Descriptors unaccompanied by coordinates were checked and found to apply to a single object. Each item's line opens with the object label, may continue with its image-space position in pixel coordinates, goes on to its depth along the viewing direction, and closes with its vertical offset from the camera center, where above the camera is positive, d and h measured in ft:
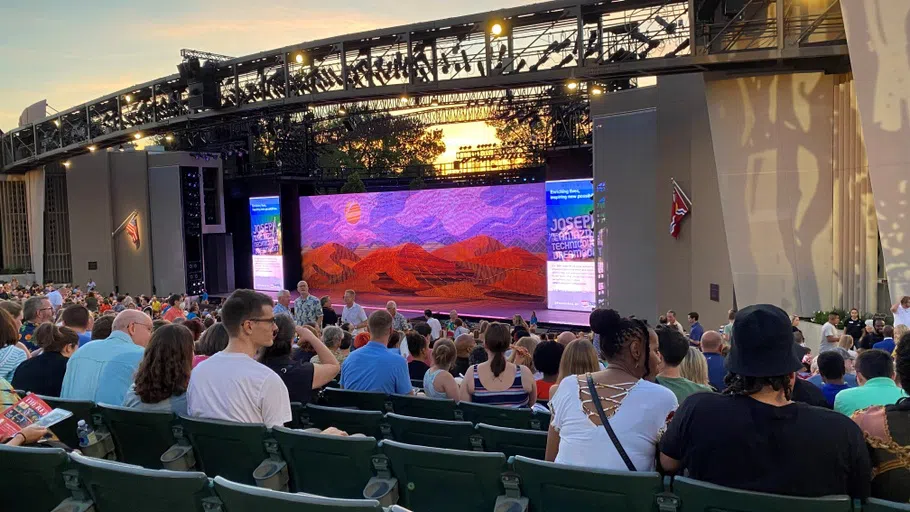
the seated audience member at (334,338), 20.42 -2.93
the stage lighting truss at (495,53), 38.83 +11.43
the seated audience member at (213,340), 15.52 -2.20
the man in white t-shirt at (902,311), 29.45 -3.84
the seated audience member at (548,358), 16.40 -2.96
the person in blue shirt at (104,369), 13.74 -2.45
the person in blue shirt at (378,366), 16.79 -3.11
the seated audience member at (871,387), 11.43 -2.74
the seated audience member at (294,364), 13.19 -2.40
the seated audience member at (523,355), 20.22 -3.59
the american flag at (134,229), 85.51 +1.88
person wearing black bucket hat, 6.98 -2.09
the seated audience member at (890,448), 7.47 -2.44
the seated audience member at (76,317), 17.69 -1.81
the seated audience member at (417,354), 20.31 -3.52
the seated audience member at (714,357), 17.08 -3.27
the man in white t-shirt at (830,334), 31.46 -5.25
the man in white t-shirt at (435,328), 38.63 -5.28
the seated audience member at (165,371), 11.76 -2.20
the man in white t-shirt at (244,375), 10.61 -2.05
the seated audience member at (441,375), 16.43 -3.35
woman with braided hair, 8.33 -2.14
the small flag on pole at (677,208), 48.22 +1.32
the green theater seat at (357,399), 15.60 -3.63
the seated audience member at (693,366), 12.41 -2.47
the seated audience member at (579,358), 11.73 -2.16
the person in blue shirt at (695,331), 37.88 -5.68
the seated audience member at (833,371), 15.30 -3.27
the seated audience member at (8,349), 15.37 -2.25
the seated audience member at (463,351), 22.18 -3.75
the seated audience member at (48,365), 15.03 -2.54
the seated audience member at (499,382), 15.64 -3.35
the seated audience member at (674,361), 11.07 -2.21
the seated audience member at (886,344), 25.77 -4.57
